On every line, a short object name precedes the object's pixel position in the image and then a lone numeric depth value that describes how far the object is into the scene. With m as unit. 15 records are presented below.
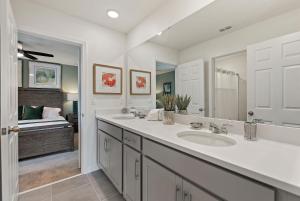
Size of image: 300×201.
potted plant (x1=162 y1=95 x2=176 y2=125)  1.66
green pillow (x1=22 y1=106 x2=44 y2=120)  3.85
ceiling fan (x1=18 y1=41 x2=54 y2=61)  2.76
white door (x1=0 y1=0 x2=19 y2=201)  1.01
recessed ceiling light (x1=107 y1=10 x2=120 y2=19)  2.06
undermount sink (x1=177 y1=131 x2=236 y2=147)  1.13
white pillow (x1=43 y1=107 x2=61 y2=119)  4.02
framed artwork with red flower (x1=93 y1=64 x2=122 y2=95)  2.38
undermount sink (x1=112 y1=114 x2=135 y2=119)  2.25
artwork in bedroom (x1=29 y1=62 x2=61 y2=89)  4.43
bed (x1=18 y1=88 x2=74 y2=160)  2.72
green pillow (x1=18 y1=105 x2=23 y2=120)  3.88
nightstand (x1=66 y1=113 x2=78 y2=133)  4.77
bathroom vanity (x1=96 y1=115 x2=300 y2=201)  0.58
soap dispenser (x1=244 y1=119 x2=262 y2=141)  1.01
